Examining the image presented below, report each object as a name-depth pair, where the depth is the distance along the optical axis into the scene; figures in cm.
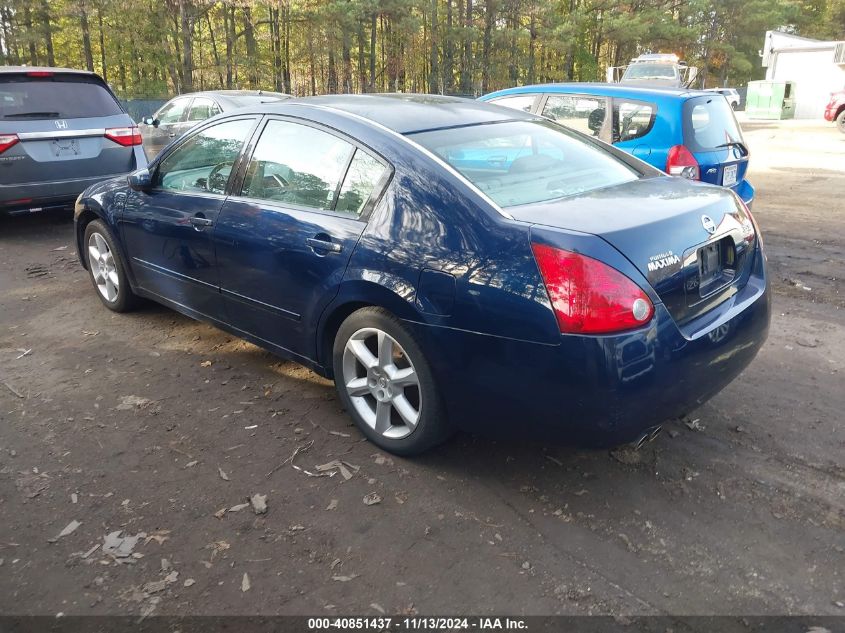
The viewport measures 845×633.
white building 3284
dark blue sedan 261
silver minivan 736
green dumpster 3198
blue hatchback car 655
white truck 2544
